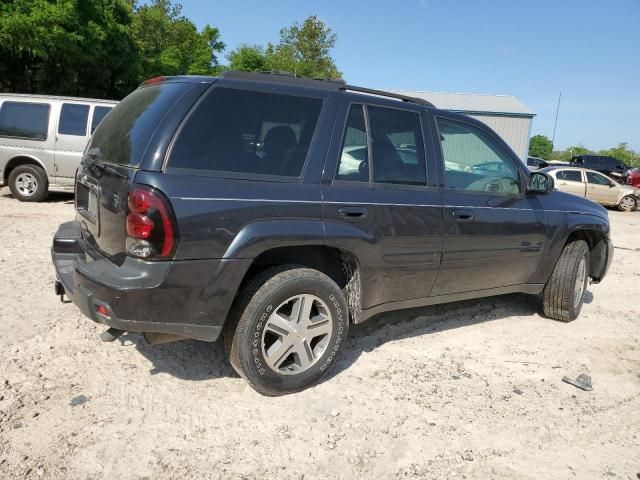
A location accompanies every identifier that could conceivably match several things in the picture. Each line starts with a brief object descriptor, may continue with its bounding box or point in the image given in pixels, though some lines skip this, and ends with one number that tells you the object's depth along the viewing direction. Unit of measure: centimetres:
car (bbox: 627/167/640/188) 2364
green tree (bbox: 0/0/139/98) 1446
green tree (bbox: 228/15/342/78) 3878
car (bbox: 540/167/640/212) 1694
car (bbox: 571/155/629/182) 2657
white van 937
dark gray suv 265
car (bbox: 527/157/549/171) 2692
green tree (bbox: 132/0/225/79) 2586
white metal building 2720
